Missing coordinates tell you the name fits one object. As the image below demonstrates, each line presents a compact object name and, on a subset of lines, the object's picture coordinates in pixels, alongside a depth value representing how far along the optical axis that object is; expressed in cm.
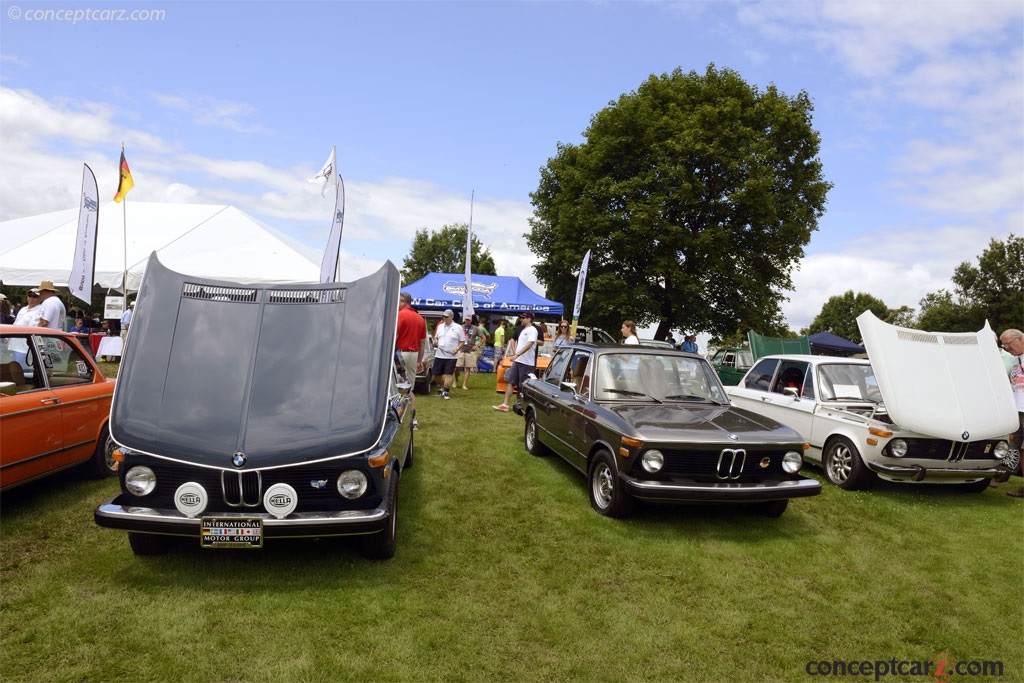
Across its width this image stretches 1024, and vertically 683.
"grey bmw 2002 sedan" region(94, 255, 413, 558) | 377
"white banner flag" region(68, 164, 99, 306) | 1214
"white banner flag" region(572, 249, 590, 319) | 1683
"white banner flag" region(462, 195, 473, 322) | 1638
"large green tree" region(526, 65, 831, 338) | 2375
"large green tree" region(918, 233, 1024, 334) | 3606
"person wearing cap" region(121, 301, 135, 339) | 1662
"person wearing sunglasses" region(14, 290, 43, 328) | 920
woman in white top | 993
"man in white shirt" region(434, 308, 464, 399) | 1238
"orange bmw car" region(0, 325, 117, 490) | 473
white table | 1667
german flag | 1466
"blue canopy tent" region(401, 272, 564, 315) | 2280
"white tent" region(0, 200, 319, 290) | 1576
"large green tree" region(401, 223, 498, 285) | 5862
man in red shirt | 1010
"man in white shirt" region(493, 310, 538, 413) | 1070
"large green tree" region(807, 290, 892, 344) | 6769
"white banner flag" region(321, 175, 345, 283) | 1348
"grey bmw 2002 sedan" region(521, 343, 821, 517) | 509
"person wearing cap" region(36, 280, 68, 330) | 939
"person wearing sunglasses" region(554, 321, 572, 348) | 1360
